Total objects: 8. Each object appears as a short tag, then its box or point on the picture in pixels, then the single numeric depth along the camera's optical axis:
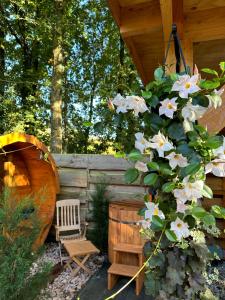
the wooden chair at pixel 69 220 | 3.16
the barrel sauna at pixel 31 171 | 2.94
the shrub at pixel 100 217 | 3.11
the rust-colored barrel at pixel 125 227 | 2.53
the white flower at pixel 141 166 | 1.01
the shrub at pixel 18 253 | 1.50
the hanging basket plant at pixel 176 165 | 0.92
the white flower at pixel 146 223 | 1.05
